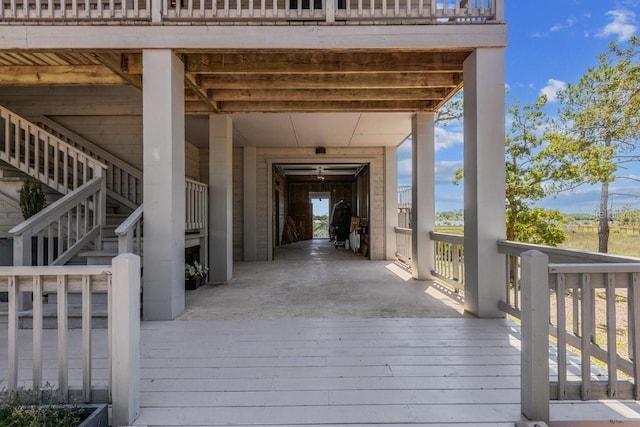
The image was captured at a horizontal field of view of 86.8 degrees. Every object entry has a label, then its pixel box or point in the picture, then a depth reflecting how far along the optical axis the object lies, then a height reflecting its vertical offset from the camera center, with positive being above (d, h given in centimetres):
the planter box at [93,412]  164 -99
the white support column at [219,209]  548 +7
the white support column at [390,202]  795 +24
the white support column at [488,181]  350 +32
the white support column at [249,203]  789 +23
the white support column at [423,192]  554 +33
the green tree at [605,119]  930 +273
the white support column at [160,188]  346 +27
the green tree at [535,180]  1073 +101
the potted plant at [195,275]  494 -94
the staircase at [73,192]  365 +31
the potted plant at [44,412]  158 -96
